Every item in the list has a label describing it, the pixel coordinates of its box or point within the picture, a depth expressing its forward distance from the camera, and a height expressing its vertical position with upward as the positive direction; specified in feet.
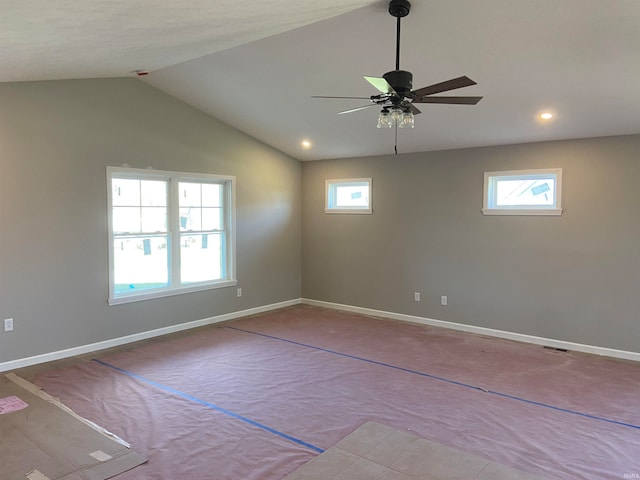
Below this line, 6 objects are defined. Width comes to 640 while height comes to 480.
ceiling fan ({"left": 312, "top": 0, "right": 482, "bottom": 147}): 8.27 +2.66
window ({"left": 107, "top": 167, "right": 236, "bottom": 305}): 16.76 -0.29
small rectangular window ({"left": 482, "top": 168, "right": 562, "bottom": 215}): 16.79 +1.37
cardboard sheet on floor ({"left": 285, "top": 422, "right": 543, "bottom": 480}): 8.41 -4.86
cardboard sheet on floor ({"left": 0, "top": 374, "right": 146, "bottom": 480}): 8.50 -4.78
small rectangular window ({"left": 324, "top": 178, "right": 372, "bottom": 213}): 22.08 +1.61
